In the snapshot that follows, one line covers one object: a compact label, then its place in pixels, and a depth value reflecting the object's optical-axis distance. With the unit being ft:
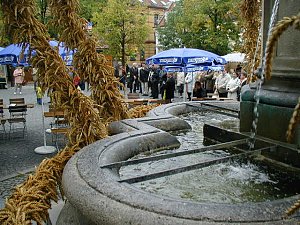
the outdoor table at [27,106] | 36.68
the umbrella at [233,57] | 69.56
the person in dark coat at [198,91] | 49.76
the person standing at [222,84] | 49.24
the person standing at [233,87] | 45.70
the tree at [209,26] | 89.09
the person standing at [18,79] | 70.37
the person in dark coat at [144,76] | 78.74
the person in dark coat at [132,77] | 82.89
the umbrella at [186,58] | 40.83
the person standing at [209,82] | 59.77
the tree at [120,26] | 97.66
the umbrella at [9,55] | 32.86
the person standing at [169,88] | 50.60
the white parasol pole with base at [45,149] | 28.99
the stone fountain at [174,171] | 6.67
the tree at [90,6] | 113.13
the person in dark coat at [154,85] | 67.41
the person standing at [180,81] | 66.69
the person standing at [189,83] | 56.55
